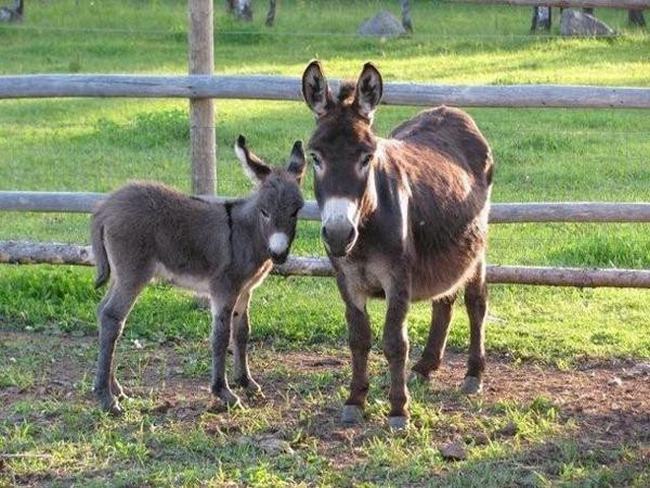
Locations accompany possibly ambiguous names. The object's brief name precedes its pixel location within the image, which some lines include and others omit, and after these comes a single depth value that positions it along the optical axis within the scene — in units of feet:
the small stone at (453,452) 18.71
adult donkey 19.10
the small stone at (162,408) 21.29
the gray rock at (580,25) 82.43
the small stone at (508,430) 20.03
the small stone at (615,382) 23.31
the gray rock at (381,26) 83.35
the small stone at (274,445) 19.08
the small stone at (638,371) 24.00
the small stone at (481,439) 19.62
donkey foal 21.49
